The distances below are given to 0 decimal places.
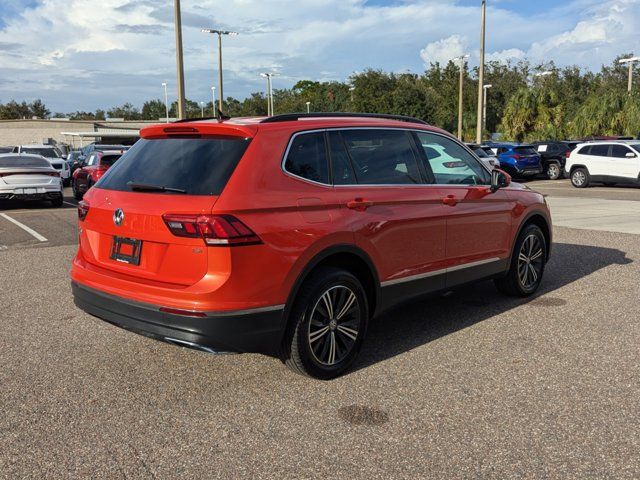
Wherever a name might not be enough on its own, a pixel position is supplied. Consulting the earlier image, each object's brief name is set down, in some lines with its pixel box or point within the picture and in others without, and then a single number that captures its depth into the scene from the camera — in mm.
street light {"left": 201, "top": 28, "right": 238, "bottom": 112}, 32844
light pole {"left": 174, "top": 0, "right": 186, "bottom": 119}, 18109
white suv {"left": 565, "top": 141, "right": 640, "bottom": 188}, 20797
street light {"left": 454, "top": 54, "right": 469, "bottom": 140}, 40688
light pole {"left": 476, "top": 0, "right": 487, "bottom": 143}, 29719
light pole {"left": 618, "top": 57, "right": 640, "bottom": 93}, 35722
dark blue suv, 24906
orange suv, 3590
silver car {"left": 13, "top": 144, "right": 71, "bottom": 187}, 24770
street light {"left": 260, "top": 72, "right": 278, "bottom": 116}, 56581
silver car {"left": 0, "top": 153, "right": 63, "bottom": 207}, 14555
